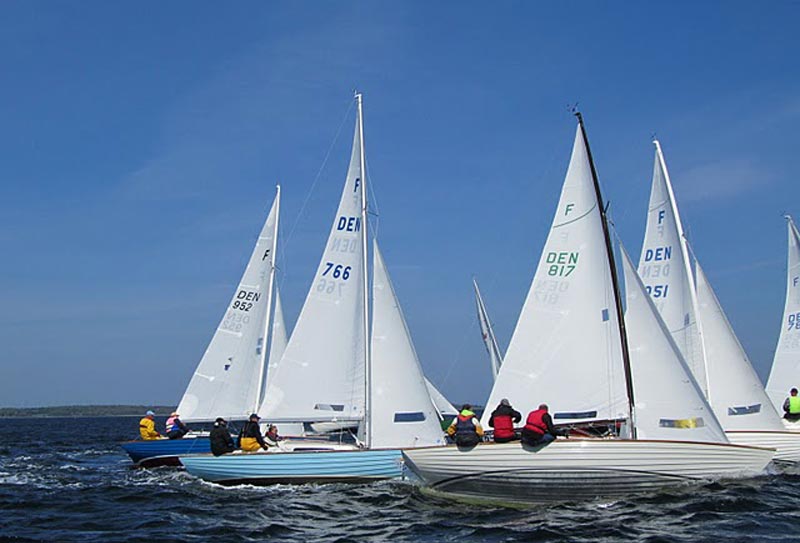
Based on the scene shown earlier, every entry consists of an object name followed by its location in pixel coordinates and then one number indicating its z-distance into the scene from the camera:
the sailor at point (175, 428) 27.19
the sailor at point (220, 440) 20.25
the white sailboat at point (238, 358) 29.39
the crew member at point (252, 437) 20.38
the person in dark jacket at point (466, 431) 15.77
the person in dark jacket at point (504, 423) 16.05
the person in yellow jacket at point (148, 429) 27.73
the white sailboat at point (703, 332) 21.97
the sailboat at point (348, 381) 19.73
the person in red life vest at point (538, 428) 15.29
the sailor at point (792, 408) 23.53
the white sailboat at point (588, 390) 15.48
